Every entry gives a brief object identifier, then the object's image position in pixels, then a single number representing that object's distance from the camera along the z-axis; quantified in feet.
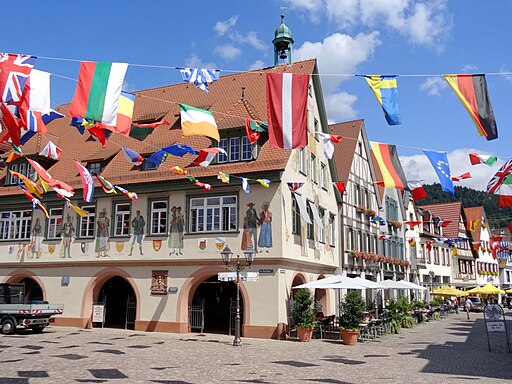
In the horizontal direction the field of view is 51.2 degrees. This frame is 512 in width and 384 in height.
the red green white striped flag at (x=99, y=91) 39.24
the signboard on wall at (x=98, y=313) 80.42
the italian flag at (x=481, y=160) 55.06
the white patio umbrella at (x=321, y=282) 71.67
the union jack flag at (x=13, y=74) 36.83
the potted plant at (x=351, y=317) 65.77
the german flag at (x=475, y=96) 39.42
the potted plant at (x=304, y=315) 67.67
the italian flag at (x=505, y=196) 69.56
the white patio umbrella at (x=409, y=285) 96.64
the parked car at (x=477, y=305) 172.13
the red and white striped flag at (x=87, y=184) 56.18
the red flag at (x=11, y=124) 38.10
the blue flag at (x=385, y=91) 41.70
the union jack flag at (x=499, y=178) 64.13
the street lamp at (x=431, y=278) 167.48
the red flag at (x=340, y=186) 96.78
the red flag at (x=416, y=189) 78.79
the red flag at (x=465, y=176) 62.83
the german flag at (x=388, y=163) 60.47
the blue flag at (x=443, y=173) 56.08
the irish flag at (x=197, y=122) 48.11
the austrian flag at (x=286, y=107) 44.16
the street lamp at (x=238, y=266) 61.52
